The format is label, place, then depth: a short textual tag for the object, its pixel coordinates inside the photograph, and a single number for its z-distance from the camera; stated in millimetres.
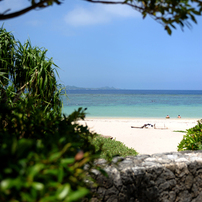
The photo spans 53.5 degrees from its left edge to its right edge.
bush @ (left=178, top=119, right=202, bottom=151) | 4523
